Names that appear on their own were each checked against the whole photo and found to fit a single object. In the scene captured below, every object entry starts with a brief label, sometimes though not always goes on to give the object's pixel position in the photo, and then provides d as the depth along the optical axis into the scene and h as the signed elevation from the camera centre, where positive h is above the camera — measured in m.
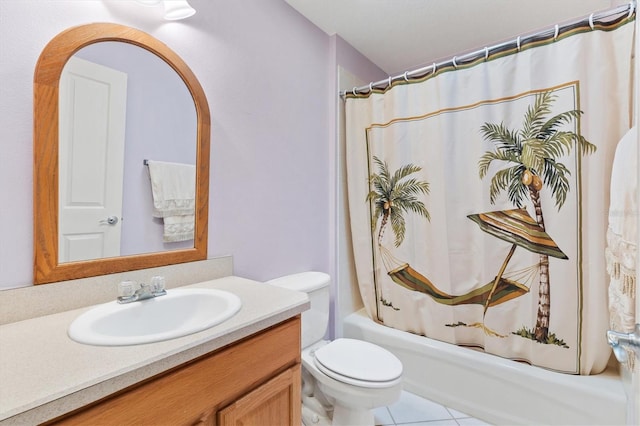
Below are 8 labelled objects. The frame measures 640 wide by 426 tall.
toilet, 1.25 -0.69
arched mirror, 0.92 +0.25
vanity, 0.55 -0.36
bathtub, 1.30 -0.84
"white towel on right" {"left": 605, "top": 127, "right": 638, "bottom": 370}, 0.95 -0.04
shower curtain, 1.33 +0.15
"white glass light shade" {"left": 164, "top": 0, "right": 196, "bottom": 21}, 1.13 +0.81
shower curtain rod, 1.26 +0.92
